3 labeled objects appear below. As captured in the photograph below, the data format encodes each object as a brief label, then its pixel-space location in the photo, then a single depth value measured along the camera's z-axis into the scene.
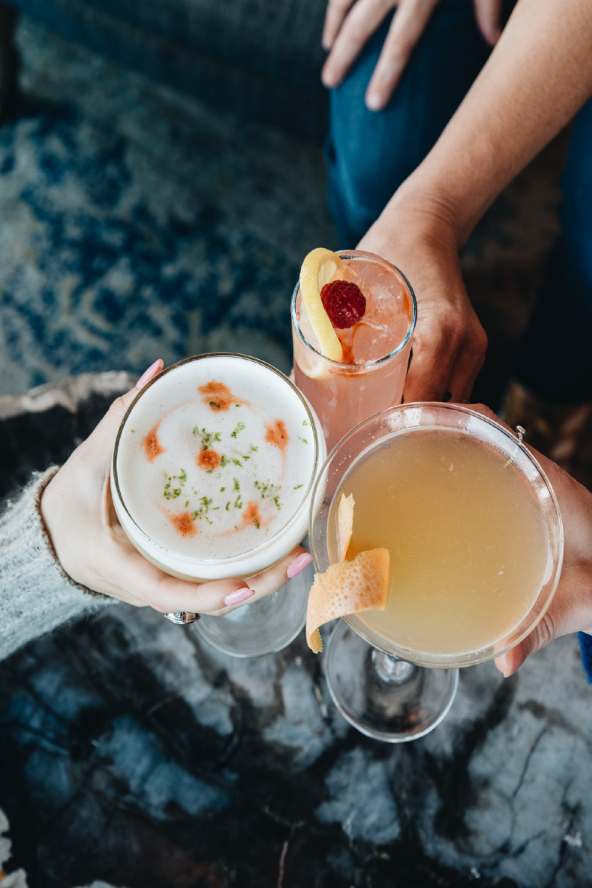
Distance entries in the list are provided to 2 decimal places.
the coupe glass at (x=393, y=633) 0.41
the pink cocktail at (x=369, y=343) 0.46
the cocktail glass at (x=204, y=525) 0.43
